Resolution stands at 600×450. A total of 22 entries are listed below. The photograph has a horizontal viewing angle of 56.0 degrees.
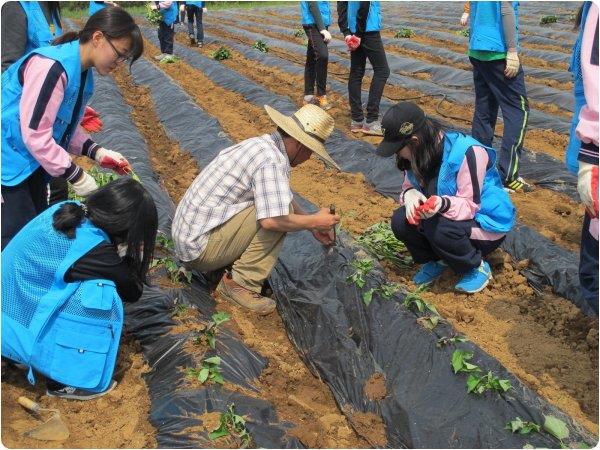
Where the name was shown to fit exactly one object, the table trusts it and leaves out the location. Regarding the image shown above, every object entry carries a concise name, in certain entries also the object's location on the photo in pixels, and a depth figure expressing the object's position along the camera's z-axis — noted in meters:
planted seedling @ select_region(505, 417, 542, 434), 2.25
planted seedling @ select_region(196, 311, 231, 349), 2.89
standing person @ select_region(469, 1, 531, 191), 4.32
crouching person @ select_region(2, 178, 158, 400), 2.46
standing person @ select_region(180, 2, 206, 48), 12.86
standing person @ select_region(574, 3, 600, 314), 1.96
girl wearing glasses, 2.71
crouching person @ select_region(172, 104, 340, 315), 3.09
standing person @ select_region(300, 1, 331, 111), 6.92
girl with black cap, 3.07
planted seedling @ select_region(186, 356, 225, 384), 2.63
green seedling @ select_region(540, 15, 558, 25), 12.24
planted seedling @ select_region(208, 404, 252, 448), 2.30
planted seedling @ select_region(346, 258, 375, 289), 3.25
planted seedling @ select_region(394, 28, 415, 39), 12.66
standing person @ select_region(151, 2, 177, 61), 10.52
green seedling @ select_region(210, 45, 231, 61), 11.38
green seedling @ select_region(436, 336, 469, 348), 2.70
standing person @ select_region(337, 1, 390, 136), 5.94
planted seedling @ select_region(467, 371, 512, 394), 2.41
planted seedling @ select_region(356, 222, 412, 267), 3.79
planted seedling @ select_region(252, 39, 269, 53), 11.95
